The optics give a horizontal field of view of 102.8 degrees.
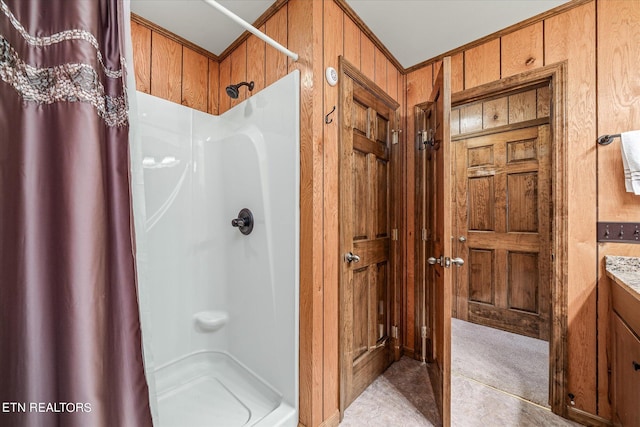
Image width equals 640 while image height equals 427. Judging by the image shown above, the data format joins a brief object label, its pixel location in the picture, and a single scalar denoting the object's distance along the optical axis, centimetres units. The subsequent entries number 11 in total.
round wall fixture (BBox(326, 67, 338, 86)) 142
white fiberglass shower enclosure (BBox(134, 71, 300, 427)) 143
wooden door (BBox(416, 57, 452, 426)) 140
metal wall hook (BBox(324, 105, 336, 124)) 142
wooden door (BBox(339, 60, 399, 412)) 155
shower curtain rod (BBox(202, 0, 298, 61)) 102
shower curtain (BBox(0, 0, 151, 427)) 59
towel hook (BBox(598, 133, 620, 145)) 139
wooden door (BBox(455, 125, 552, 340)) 248
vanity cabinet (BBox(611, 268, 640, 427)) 104
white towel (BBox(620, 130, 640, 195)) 131
